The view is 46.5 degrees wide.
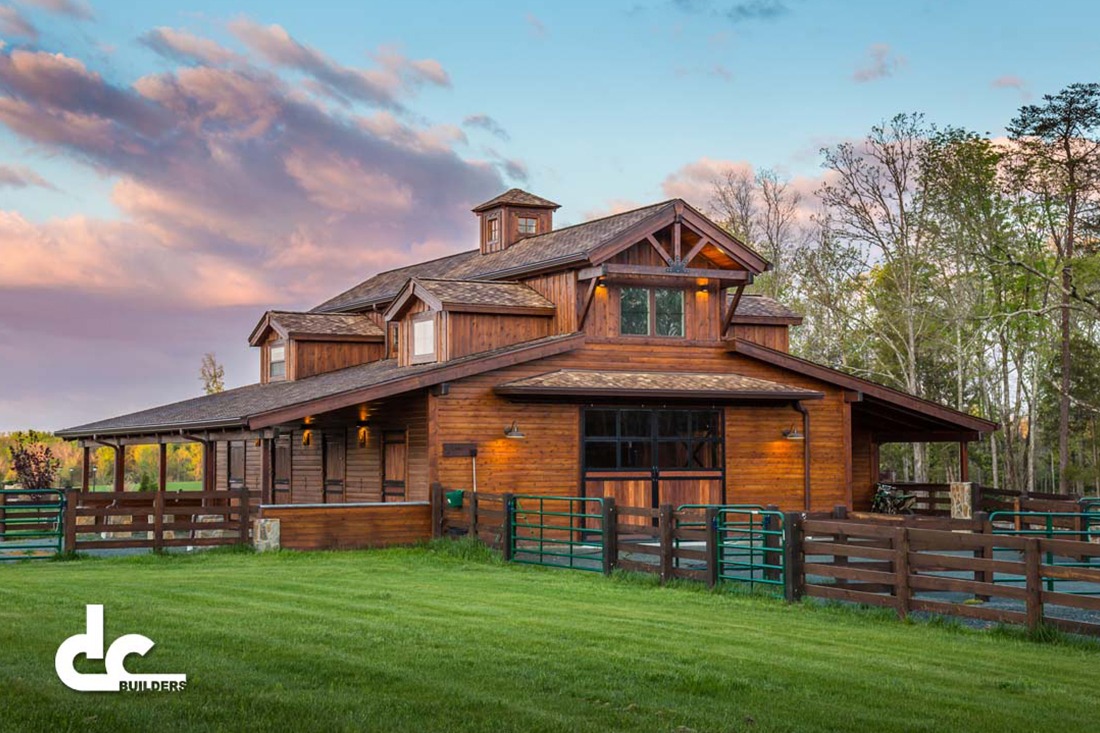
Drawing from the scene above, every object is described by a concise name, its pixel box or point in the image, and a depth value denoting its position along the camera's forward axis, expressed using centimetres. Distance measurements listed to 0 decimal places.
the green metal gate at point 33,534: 2197
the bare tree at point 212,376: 7050
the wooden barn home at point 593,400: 2614
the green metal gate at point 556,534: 2008
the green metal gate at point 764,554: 1606
